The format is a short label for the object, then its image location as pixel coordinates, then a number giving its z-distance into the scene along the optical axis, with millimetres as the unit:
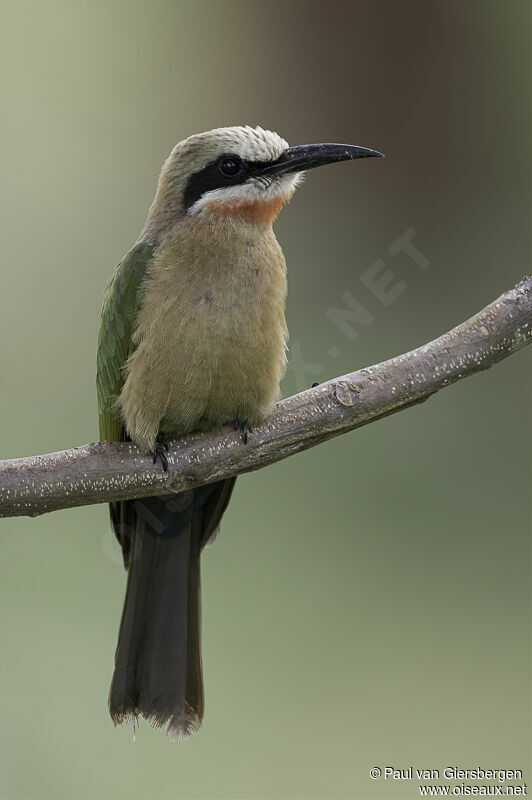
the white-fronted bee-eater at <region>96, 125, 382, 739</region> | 4617
